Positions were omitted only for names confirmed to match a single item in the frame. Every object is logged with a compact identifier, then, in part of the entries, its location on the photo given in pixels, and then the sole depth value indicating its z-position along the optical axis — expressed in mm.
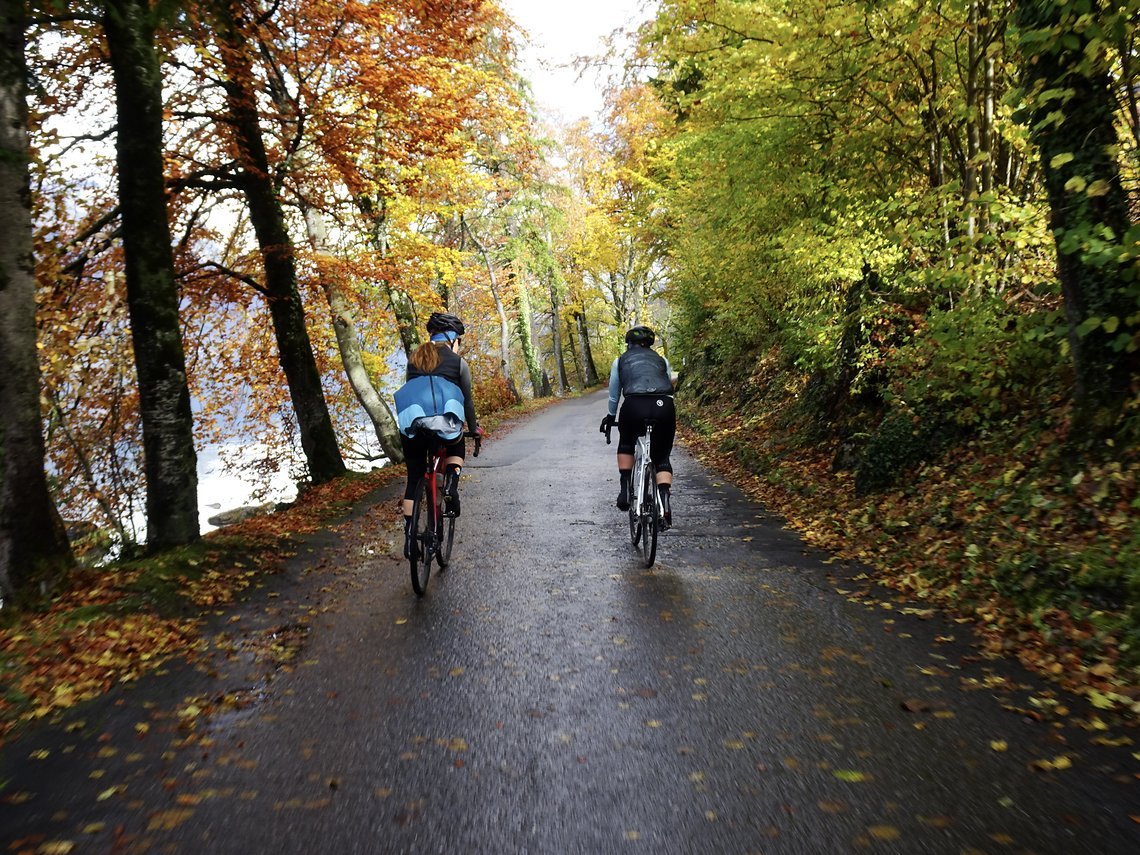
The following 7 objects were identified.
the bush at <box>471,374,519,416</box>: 27906
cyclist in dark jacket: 7266
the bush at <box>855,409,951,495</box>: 8195
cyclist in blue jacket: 6395
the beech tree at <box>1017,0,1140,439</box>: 5133
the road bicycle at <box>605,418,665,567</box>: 6961
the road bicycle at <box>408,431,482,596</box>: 6273
